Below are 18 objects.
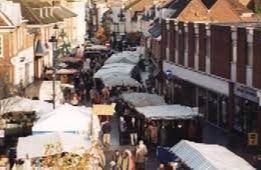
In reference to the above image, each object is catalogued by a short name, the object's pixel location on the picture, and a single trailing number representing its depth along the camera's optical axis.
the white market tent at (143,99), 40.28
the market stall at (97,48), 96.49
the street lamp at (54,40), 40.42
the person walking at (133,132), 35.31
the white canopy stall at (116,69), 55.94
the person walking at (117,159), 28.16
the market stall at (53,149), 24.88
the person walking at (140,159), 29.27
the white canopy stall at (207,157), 22.33
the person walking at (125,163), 27.52
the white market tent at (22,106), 35.06
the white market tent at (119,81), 52.62
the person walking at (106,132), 34.95
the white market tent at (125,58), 66.59
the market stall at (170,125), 35.16
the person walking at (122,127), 37.09
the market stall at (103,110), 35.44
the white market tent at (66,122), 30.38
